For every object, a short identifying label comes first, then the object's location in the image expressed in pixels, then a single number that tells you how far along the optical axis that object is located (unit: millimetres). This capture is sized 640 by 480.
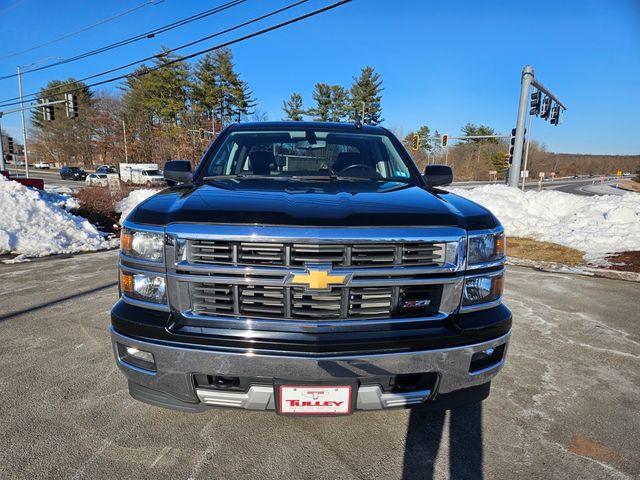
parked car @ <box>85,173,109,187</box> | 30784
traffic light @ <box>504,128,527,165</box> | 18828
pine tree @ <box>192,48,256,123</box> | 49125
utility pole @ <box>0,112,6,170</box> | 25828
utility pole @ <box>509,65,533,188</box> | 18234
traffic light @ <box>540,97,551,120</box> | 21734
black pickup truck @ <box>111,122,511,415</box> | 1752
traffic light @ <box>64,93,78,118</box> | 24641
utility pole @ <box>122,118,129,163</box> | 53941
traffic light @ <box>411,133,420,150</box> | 27656
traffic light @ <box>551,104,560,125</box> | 23828
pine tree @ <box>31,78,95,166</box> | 59750
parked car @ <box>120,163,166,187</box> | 35362
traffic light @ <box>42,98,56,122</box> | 26862
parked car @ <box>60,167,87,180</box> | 43531
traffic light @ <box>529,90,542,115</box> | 19828
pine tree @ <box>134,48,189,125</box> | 49594
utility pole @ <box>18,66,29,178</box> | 33969
